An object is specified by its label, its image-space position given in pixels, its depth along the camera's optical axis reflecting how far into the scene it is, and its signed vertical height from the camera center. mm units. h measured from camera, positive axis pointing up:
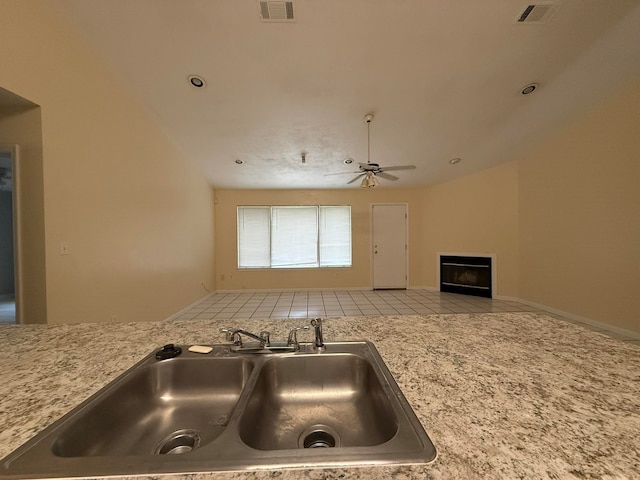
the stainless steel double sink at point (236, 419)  444 -494
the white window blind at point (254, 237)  5789 +26
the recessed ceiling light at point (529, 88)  2775 +1720
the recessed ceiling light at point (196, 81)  2582 +1716
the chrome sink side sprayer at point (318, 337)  941 -395
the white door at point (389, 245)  5859 -200
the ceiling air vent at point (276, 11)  1968 +1903
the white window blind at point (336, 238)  5871 -18
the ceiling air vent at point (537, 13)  2012 +1900
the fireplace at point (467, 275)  4857 -826
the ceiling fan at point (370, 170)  3018 +862
